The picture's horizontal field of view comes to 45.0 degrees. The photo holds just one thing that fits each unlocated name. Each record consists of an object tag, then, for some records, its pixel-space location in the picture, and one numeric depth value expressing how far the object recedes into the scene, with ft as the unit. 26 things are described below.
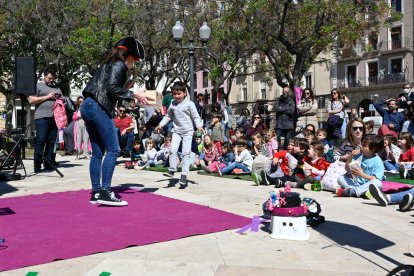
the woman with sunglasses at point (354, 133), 24.53
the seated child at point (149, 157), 39.04
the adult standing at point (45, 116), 31.47
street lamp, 49.19
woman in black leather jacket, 19.01
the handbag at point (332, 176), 23.56
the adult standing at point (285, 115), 39.47
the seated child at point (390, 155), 31.65
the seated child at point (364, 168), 21.80
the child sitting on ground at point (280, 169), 26.53
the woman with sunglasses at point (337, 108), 38.60
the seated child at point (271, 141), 35.50
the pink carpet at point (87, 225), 12.76
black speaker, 28.12
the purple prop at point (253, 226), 14.91
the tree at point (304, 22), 73.26
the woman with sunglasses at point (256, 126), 47.14
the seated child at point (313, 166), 25.13
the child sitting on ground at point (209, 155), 35.06
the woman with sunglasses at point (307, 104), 41.27
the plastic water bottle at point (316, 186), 24.34
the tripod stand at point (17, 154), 28.76
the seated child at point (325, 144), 33.58
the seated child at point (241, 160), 32.60
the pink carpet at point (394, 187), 20.95
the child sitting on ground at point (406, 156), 28.96
